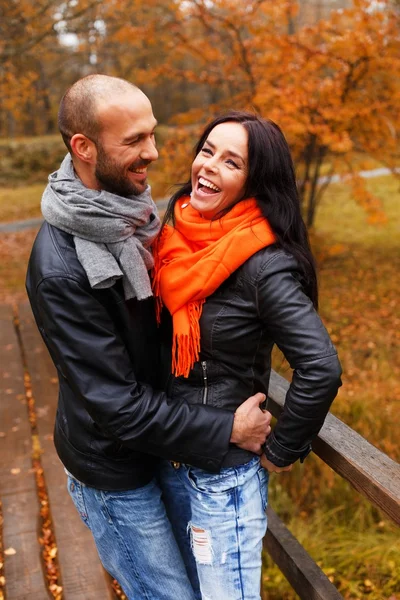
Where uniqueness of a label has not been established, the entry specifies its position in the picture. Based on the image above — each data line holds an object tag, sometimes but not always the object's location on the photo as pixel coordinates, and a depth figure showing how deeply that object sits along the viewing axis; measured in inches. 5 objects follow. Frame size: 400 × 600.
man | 62.2
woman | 63.4
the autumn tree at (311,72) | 244.8
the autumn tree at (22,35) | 288.7
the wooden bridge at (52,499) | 69.2
